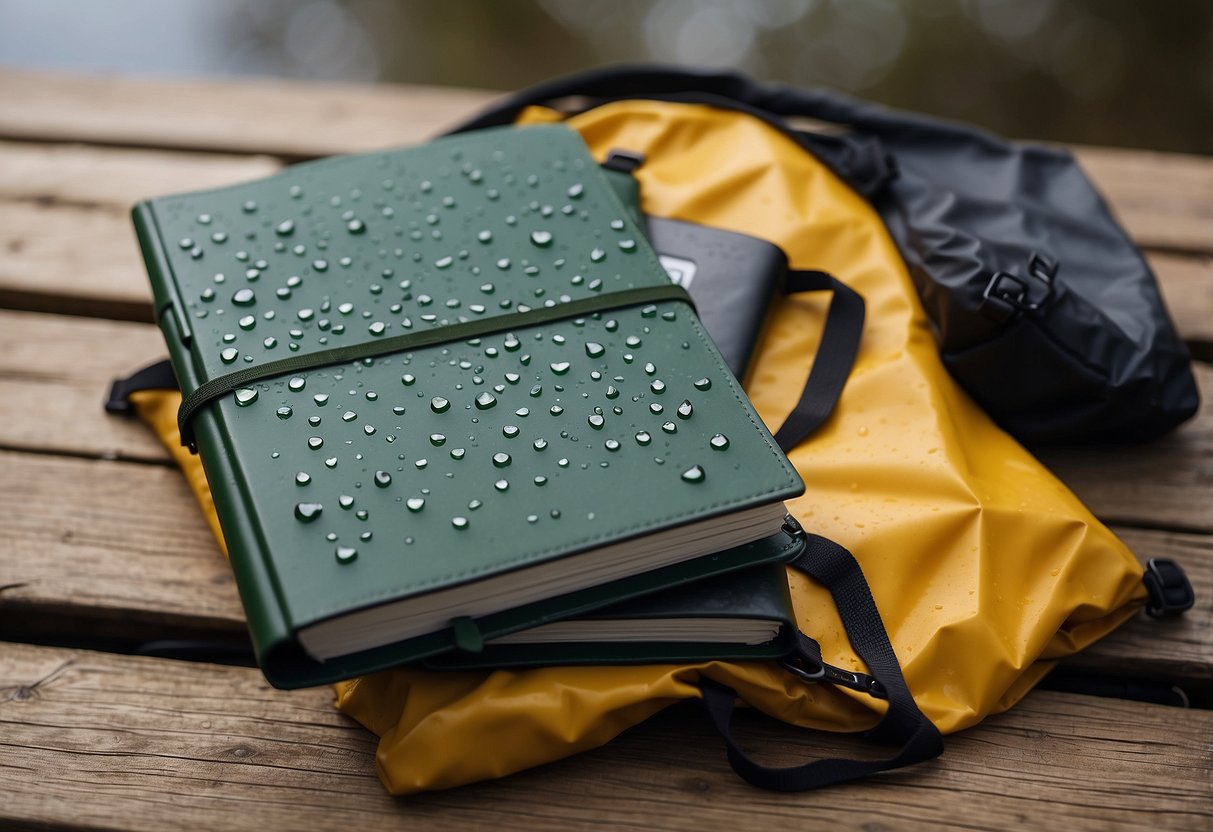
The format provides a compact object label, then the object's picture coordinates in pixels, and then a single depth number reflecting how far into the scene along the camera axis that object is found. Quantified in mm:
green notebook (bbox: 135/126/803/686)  588
